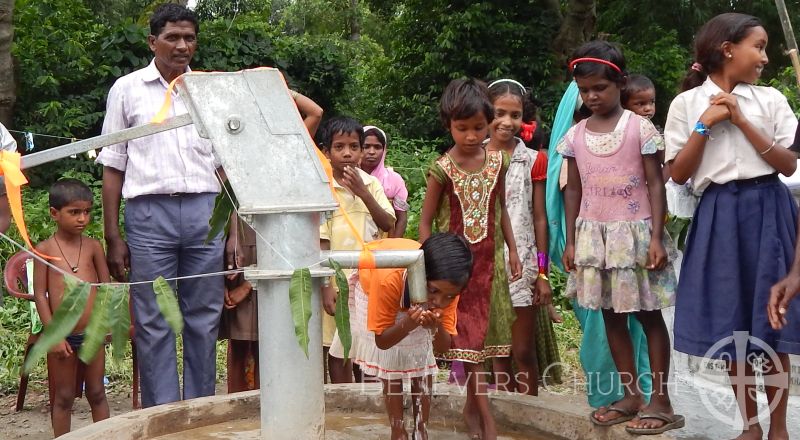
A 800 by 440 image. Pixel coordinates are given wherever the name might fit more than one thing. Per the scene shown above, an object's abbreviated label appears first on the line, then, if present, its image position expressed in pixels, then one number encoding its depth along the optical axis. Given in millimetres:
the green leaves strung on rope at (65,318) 1971
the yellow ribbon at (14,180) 2180
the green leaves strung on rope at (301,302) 2059
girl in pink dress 3223
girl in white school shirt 2896
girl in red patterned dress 3494
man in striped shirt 3828
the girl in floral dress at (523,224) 3930
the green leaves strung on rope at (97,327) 1996
